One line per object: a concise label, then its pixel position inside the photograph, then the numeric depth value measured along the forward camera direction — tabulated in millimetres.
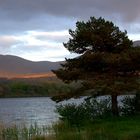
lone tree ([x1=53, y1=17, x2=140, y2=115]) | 22985
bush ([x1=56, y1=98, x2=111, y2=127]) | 22869
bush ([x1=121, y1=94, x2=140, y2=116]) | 24461
